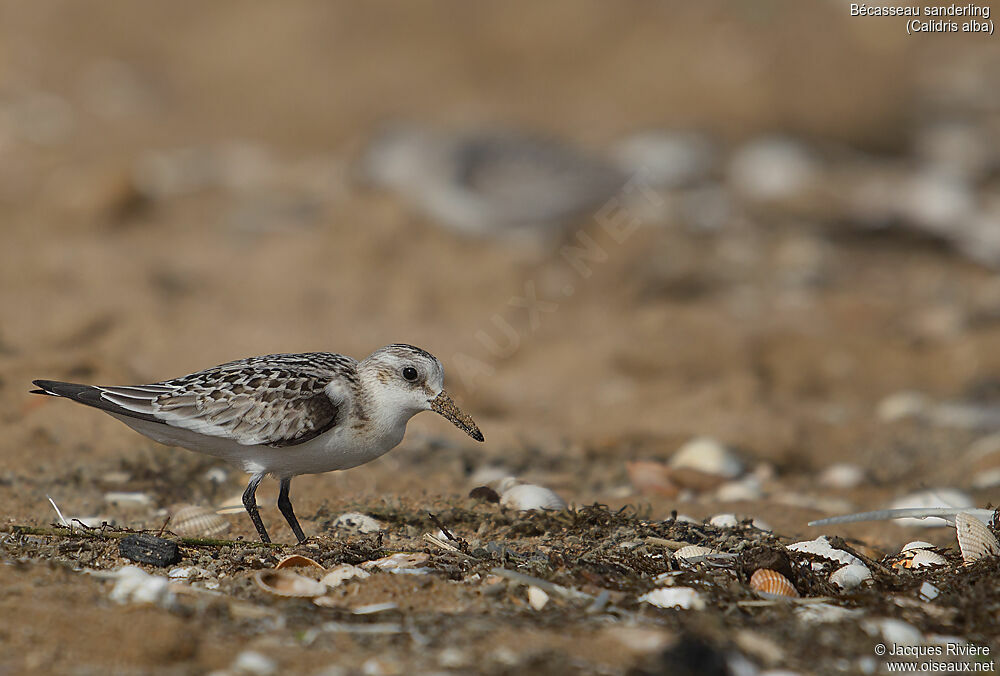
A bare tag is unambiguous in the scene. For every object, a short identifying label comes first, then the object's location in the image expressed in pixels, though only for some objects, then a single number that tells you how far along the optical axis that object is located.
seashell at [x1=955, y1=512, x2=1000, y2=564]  7.77
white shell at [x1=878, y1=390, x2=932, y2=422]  14.69
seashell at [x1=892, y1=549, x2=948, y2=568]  7.96
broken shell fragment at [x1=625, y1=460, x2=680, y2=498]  11.55
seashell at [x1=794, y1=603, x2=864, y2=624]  6.59
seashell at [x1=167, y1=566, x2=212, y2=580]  7.29
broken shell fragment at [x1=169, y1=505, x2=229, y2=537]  8.99
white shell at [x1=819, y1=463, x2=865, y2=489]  12.41
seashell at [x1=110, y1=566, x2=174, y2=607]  6.63
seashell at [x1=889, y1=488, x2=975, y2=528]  10.90
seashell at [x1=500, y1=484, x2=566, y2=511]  9.37
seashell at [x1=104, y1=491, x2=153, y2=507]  10.00
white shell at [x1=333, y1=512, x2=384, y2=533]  9.03
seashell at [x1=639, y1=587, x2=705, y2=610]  6.87
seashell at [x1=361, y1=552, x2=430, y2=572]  7.45
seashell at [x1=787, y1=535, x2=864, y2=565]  7.80
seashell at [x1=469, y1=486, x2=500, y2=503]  9.70
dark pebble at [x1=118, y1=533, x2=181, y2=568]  7.52
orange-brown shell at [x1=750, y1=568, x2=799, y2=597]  7.21
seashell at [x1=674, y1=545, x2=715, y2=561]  7.89
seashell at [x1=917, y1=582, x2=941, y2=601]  7.12
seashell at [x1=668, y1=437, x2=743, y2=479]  12.18
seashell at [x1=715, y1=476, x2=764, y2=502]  11.35
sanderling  8.48
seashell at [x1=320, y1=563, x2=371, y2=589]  7.14
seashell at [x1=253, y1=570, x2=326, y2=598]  6.95
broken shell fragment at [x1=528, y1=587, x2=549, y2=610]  6.84
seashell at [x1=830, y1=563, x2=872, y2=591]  7.46
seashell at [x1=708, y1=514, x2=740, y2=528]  9.37
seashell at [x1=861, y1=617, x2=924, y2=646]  6.36
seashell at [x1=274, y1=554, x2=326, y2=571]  7.45
